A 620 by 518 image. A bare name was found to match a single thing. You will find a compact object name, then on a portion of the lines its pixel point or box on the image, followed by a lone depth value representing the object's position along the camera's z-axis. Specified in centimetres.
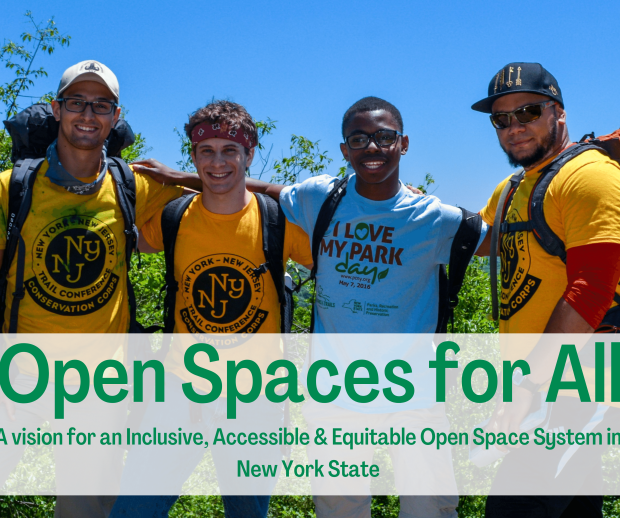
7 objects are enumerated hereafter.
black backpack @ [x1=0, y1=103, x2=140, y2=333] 330
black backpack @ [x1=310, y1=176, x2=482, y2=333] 327
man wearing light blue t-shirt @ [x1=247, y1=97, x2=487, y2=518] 310
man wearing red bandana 317
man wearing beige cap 332
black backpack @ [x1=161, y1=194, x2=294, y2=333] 337
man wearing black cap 258
